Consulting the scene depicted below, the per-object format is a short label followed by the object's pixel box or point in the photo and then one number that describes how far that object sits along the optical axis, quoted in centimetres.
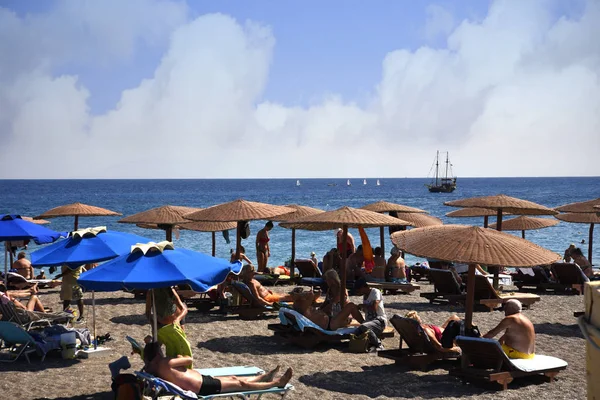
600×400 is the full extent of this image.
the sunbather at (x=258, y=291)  1257
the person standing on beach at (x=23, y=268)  1702
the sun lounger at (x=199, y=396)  666
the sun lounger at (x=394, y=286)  1580
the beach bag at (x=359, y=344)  993
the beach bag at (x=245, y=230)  1622
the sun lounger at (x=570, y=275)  1628
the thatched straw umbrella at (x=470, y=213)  2146
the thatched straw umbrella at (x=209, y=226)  1933
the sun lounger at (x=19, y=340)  923
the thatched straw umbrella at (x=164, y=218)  1560
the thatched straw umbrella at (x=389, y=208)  1720
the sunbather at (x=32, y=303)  995
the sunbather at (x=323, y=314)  1034
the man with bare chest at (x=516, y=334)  828
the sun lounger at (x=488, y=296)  1370
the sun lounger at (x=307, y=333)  1015
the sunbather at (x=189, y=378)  686
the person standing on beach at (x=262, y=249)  1906
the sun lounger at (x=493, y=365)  799
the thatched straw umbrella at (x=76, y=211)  1769
